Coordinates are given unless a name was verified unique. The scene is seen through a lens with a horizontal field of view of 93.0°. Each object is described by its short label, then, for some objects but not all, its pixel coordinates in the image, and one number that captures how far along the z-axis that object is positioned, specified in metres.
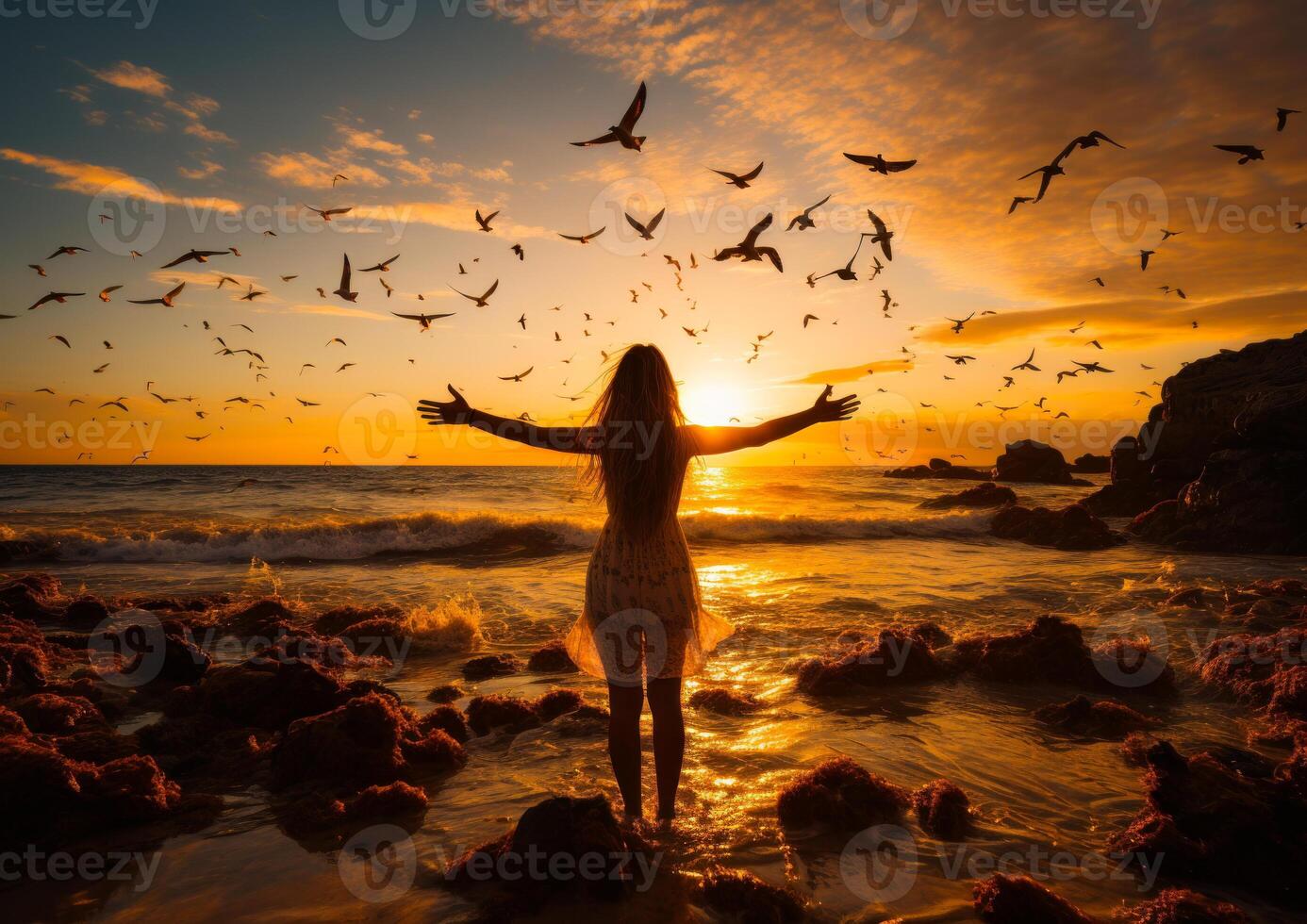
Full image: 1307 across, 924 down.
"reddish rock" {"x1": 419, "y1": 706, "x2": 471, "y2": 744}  5.54
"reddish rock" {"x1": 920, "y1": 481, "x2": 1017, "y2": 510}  27.06
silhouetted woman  3.65
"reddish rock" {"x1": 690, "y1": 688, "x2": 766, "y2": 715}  6.12
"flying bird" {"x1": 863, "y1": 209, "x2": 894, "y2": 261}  8.09
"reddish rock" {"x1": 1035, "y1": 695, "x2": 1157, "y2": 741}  5.48
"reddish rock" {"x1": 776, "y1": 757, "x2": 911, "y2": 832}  3.99
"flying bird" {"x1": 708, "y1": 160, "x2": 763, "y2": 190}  7.54
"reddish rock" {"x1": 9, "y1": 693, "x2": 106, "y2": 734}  5.10
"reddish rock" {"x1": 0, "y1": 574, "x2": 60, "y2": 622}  9.62
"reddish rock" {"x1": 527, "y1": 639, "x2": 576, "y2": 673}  7.72
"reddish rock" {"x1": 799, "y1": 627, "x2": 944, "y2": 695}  6.62
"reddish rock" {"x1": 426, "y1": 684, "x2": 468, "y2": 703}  6.60
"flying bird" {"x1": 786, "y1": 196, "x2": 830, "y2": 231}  9.01
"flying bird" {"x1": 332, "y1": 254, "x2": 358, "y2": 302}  7.88
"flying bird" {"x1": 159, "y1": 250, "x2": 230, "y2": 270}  8.96
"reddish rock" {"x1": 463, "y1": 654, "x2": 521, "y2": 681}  7.51
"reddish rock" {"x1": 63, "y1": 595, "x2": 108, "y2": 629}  9.38
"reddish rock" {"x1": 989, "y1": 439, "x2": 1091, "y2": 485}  42.22
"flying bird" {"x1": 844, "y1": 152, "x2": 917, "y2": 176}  6.42
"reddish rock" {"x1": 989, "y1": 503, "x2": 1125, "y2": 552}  16.70
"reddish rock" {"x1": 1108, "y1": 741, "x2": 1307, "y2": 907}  3.42
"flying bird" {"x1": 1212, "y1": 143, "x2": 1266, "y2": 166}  8.13
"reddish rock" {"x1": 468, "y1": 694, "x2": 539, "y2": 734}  5.76
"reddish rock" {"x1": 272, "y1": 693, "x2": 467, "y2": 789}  4.62
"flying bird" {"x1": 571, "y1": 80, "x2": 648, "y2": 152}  5.81
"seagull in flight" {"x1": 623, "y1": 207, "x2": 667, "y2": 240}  9.07
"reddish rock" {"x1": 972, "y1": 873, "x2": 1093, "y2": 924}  2.98
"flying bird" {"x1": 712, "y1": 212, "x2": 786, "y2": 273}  6.94
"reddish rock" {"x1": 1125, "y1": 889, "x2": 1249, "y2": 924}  3.00
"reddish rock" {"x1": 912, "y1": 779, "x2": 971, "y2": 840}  3.92
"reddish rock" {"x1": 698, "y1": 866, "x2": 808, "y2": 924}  3.10
